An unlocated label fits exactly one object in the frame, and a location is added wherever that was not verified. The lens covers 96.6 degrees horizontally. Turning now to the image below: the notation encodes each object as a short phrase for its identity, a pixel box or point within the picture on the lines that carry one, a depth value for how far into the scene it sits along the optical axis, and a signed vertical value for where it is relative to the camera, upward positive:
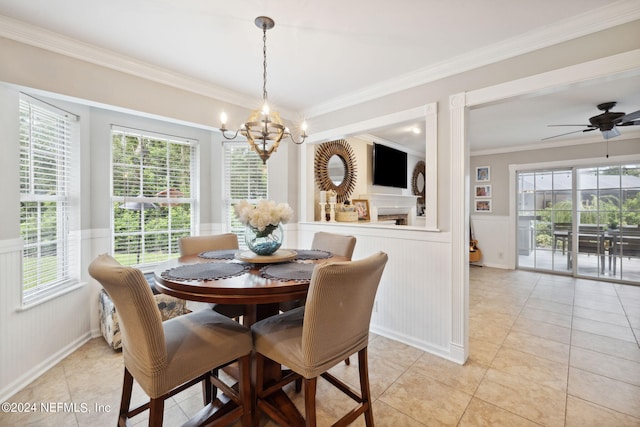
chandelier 1.90 +0.61
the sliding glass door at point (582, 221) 4.64 -0.17
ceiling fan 3.17 +1.06
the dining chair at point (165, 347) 1.22 -0.66
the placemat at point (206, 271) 1.56 -0.34
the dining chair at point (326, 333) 1.30 -0.64
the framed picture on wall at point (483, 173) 6.06 +0.83
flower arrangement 1.89 -0.01
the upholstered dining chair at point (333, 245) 2.35 -0.29
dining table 1.39 -0.36
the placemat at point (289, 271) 1.56 -0.35
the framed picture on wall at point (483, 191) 6.07 +0.45
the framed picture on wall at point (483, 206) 6.04 +0.13
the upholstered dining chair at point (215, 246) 2.17 -0.29
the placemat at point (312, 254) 2.15 -0.33
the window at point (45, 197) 2.19 +0.14
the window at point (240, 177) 3.75 +0.48
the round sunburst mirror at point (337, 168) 3.95 +0.65
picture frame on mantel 4.41 +0.07
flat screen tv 4.85 +0.84
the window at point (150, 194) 3.01 +0.22
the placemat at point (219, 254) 2.11 -0.32
